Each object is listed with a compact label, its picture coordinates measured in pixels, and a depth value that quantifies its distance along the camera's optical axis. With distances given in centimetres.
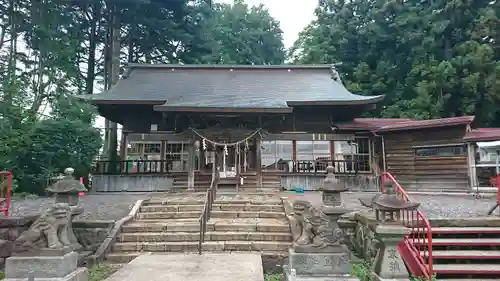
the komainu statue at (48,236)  458
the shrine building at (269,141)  1261
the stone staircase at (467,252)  485
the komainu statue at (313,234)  458
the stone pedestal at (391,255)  441
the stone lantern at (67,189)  641
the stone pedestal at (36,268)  448
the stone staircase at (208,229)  661
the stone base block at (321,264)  450
